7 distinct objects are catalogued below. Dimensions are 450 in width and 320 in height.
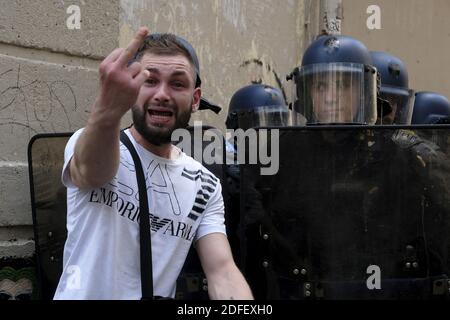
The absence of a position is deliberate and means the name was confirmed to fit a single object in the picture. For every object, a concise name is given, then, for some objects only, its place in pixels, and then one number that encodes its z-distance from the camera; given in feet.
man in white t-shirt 7.39
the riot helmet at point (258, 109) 18.22
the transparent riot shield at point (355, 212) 11.90
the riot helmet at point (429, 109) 20.74
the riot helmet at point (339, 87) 14.75
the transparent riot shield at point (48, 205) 12.87
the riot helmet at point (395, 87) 18.66
